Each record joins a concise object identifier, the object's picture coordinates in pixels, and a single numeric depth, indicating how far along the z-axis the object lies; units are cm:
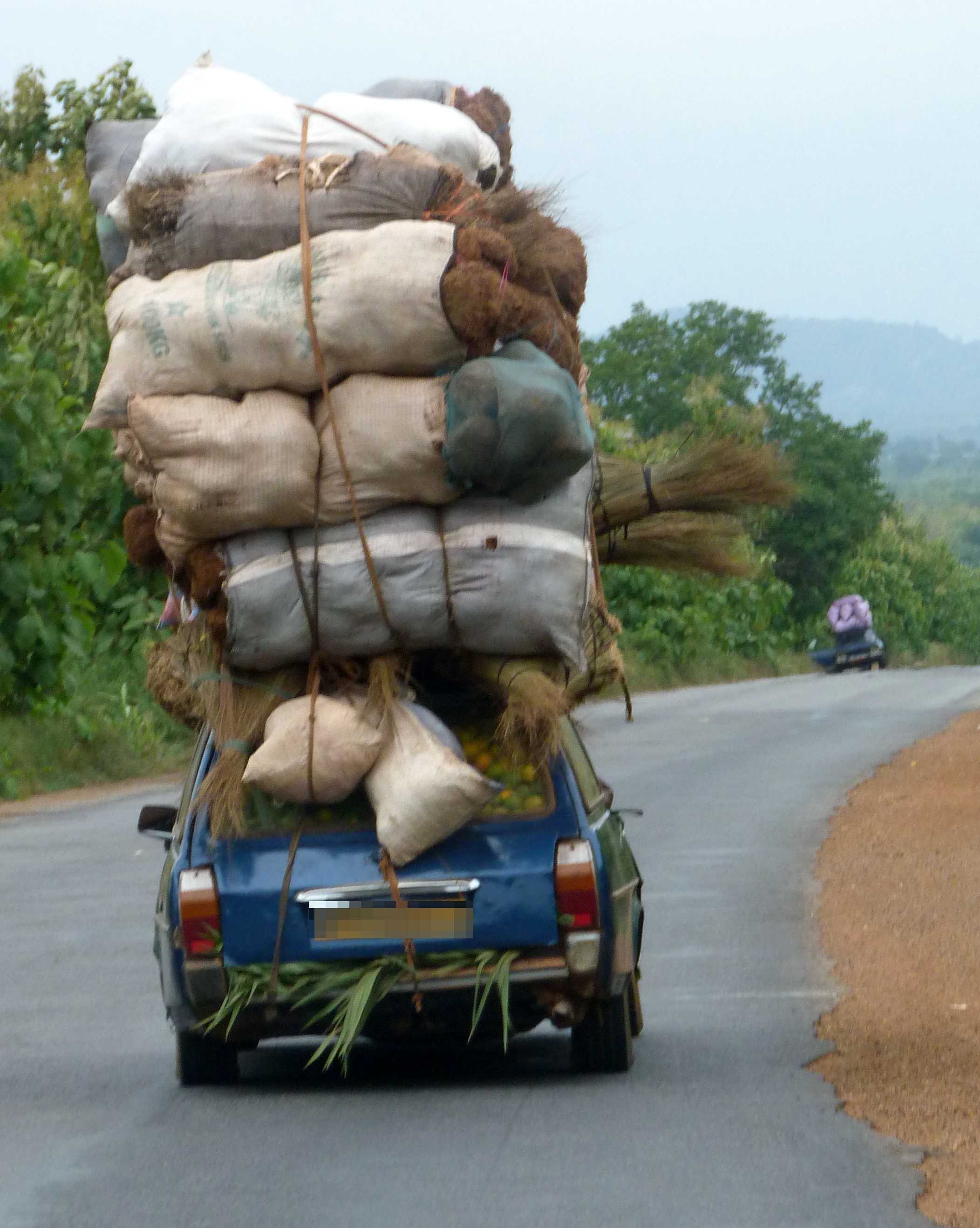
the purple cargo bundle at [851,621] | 12637
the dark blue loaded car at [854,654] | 12594
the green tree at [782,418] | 14612
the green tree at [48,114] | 6072
